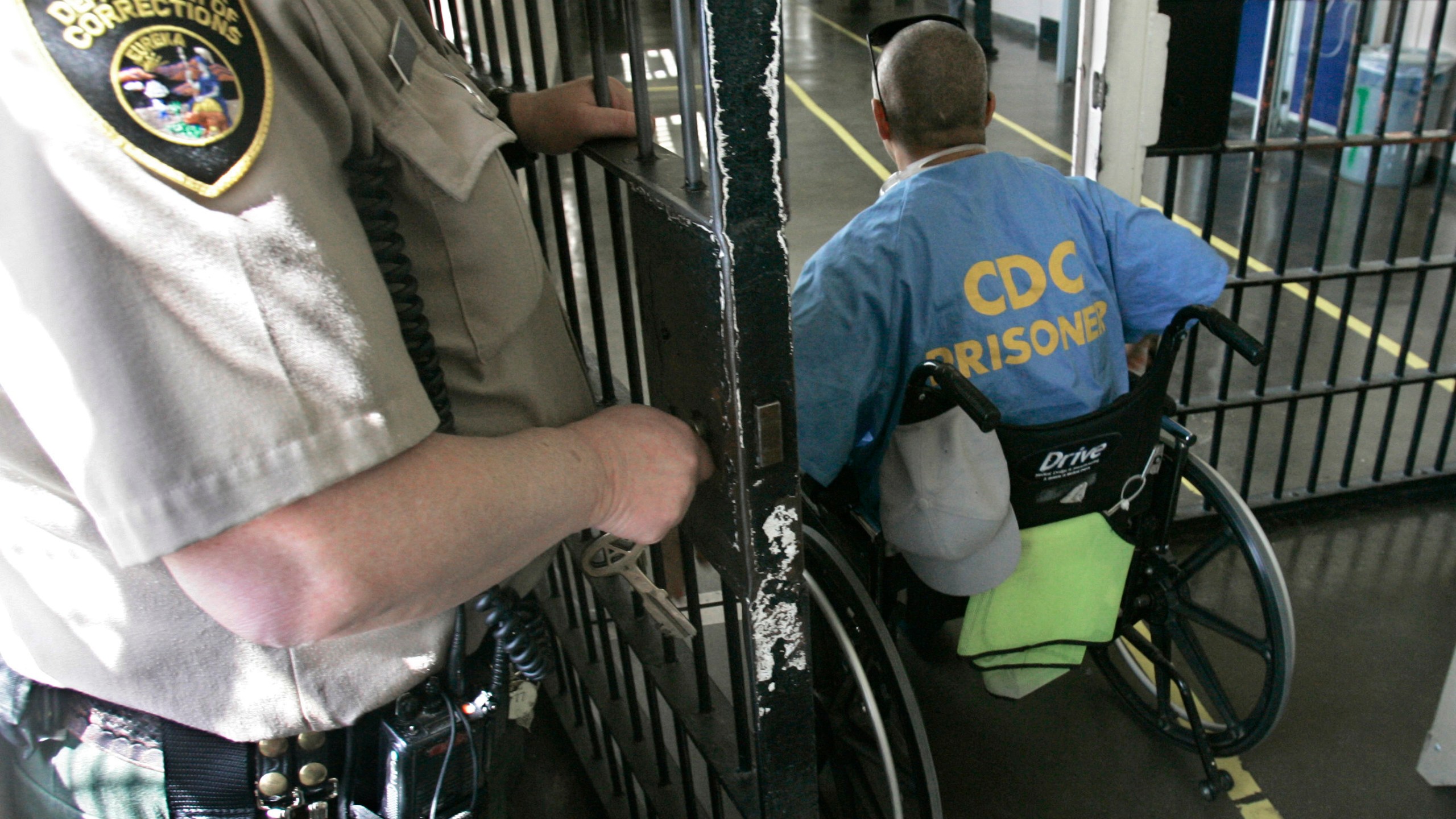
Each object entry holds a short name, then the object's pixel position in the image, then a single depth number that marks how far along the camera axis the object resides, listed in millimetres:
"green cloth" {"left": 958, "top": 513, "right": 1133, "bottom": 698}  1727
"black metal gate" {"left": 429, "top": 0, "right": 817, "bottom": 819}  772
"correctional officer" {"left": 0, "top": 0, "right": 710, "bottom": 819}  602
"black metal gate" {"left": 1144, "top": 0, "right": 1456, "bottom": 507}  2355
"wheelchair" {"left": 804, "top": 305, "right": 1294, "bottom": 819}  1638
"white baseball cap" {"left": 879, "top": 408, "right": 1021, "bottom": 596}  1558
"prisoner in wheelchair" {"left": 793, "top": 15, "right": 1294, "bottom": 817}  1627
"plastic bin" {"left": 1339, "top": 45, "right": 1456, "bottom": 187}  5398
